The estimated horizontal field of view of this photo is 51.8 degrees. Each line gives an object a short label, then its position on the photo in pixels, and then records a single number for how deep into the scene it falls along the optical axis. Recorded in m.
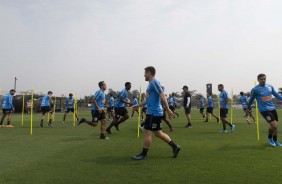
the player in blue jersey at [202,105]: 22.13
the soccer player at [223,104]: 12.46
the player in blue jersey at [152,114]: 6.66
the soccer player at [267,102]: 8.24
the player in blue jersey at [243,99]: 20.28
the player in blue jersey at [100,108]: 10.41
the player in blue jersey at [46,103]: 17.00
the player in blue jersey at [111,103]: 22.42
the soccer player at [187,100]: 15.73
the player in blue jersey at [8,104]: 16.30
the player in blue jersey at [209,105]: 18.45
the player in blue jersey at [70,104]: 19.88
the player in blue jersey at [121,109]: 12.31
